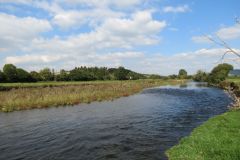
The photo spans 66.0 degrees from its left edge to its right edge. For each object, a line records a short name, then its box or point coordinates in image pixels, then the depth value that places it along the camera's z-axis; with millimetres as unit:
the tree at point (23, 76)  63377
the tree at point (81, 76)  79882
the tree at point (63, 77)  76642
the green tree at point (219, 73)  65447
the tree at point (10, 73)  62130
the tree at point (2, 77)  58979
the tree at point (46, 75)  73257
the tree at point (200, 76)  99828
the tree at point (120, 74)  100764
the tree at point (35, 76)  66980
